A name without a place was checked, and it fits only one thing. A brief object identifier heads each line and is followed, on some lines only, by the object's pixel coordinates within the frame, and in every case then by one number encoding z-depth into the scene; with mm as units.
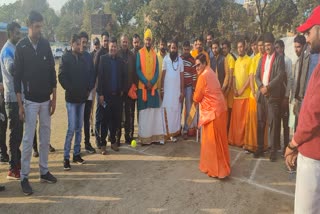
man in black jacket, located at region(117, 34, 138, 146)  6730
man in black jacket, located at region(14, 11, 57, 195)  4461
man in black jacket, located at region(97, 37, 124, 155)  6203
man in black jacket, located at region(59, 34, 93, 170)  5363
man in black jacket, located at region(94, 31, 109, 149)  6480
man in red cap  2494
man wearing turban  6789
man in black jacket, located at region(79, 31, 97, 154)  5759
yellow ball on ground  6863
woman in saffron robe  5289
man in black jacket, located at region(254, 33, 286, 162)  5842
